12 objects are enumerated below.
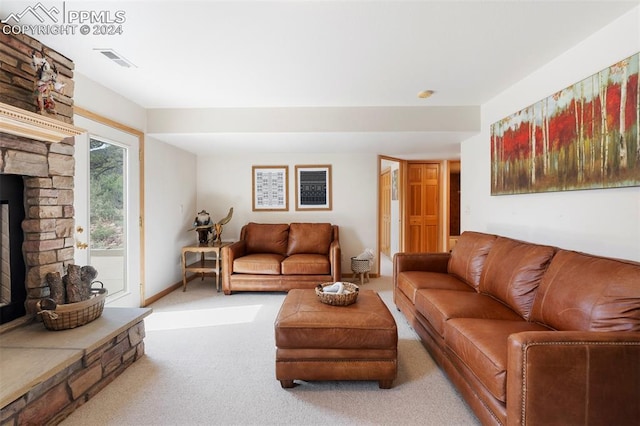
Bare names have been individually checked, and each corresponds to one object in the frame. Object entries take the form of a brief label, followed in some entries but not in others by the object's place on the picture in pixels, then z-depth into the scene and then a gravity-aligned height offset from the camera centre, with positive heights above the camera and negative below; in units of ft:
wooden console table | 12.68 -2.39
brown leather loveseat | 12.23 -2.42
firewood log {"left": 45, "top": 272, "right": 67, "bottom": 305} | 6.37 -1.63
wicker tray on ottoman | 6.76 -2.02
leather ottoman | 5.85 -2.83
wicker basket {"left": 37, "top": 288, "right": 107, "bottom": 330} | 6.05 -2.18
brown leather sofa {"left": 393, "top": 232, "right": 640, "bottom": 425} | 3.84 -2.14
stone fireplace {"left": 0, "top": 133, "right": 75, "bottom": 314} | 6.19 +0.23
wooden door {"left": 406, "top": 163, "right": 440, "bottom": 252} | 18.76 +0.37
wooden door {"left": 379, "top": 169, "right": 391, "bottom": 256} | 21.42 +0.06
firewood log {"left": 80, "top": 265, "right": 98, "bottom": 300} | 6.72 -1.50
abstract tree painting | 5.55 +1.77
